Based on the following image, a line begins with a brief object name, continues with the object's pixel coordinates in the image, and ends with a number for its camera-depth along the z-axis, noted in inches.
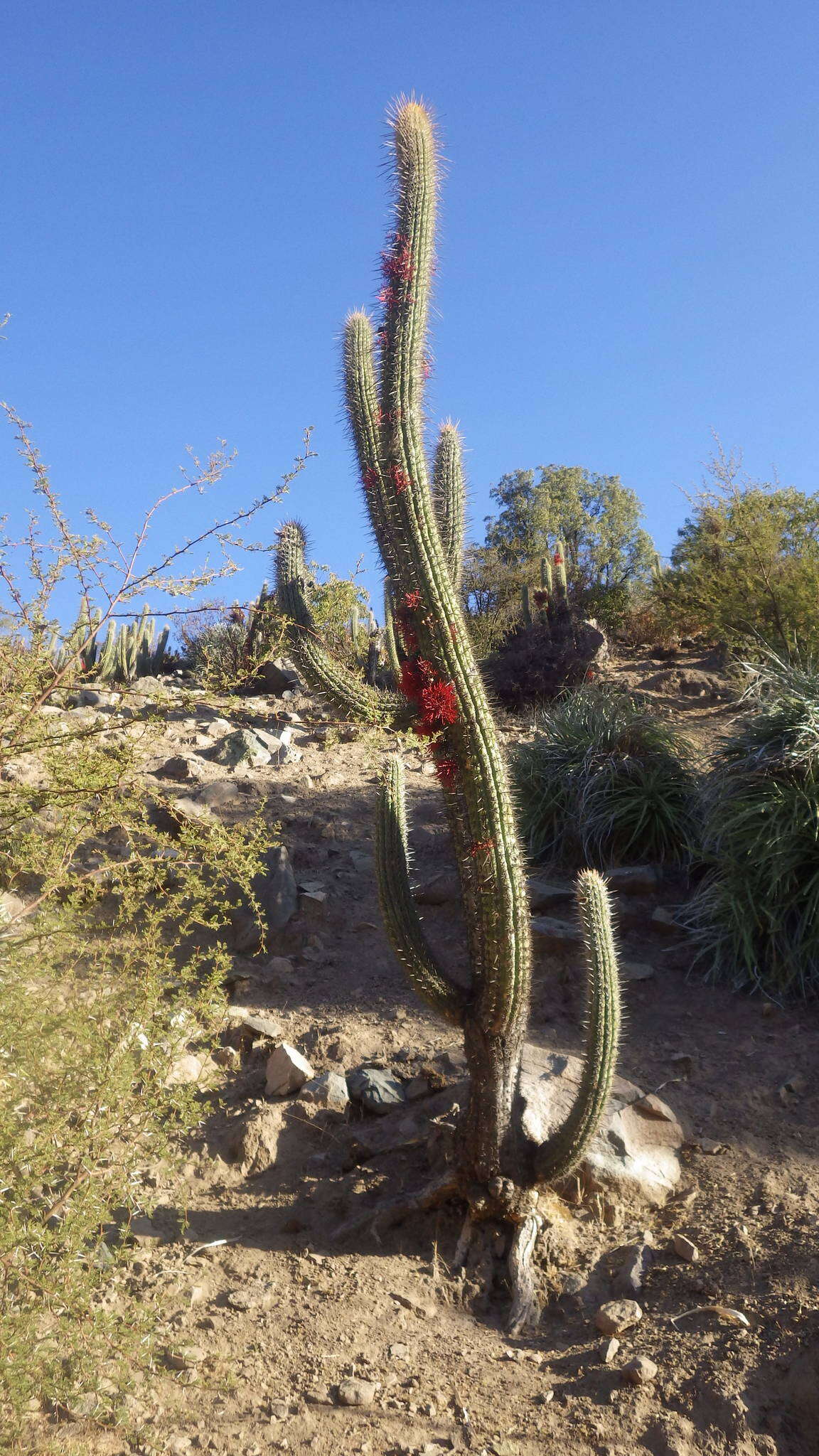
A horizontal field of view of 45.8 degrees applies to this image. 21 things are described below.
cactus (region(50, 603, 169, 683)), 542.9
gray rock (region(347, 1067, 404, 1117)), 187.8
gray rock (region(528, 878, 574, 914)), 251.3
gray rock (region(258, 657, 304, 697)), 456.4
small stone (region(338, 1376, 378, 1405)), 121.2
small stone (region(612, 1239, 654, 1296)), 143.1
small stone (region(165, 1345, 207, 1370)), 123.1
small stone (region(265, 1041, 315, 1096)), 191.6
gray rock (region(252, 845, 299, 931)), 248.8
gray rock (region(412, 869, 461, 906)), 261.6
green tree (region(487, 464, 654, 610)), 1300.4
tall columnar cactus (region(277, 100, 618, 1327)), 148.9
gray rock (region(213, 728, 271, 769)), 327.6
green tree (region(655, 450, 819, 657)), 427.2
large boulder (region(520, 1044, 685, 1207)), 163.8
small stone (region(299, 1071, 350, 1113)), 187.3
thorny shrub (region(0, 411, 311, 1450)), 104.7
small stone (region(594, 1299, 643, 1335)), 133.8
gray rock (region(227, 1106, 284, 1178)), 177.8
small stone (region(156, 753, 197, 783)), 310.5
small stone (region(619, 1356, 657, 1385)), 121.9
